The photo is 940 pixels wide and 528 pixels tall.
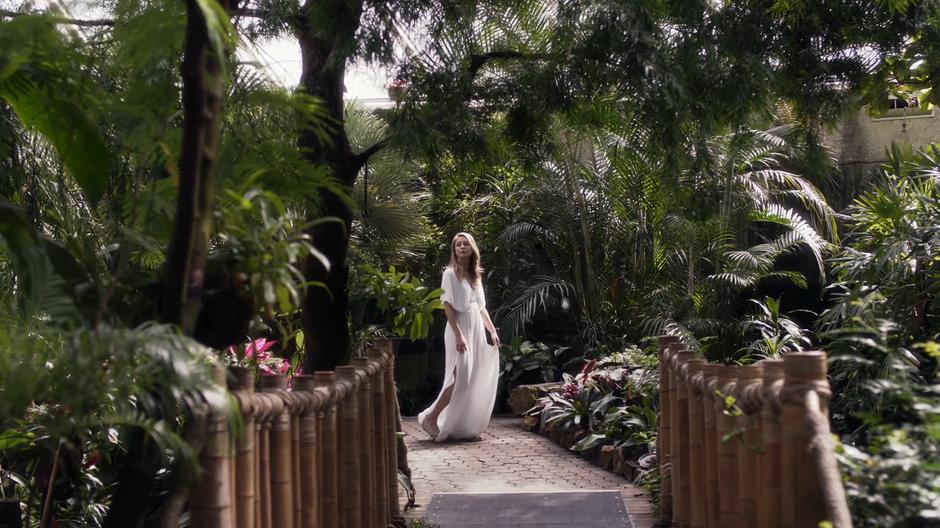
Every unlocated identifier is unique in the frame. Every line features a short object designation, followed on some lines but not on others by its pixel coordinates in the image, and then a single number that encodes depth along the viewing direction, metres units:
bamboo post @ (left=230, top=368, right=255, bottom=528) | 2.73
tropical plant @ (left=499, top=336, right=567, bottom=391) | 12.70
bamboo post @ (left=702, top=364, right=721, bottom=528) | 4.05
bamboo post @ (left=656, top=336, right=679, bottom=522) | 5.98
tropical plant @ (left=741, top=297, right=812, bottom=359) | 8.40
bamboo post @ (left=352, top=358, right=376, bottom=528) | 4.68
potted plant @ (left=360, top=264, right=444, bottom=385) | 5.83
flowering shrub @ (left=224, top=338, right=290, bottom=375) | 6.41
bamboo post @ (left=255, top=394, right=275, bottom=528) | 2.95
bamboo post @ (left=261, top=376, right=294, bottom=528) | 3.06
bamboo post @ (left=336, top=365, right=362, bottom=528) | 4.23
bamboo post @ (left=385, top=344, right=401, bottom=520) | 5.75
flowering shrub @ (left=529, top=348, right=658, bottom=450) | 8.55
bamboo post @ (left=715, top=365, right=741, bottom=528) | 3.60
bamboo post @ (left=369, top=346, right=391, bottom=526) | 5.18
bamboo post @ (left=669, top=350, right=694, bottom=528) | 5.16
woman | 9.74
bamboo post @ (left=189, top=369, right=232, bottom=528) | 2.50
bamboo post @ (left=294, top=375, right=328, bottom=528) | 3.42
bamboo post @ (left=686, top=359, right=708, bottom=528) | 4.55
